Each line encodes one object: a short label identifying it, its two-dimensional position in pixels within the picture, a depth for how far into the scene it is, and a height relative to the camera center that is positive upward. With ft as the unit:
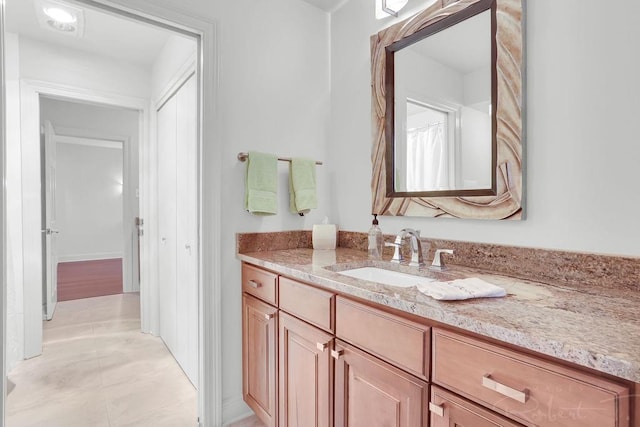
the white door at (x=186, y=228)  7.07 -0.48
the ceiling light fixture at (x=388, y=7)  5.41 +3.30
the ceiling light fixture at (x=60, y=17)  6.98 +4.16
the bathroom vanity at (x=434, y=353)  2.04 -1.19
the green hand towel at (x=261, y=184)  5.85 +0.39
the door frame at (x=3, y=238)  4.24 -0.41
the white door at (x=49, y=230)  9.95 -0.72
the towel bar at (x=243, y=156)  5.87 +0.88
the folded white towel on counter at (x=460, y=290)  2.95 -0.76
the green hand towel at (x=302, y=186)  6.32 +0.40
